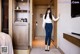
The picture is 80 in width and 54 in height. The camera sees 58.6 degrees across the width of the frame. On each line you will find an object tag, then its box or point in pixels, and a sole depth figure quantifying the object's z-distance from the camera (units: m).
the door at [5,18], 2.51
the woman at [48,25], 2.37
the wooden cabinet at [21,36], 2.41
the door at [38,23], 4.89
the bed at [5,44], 1.70
